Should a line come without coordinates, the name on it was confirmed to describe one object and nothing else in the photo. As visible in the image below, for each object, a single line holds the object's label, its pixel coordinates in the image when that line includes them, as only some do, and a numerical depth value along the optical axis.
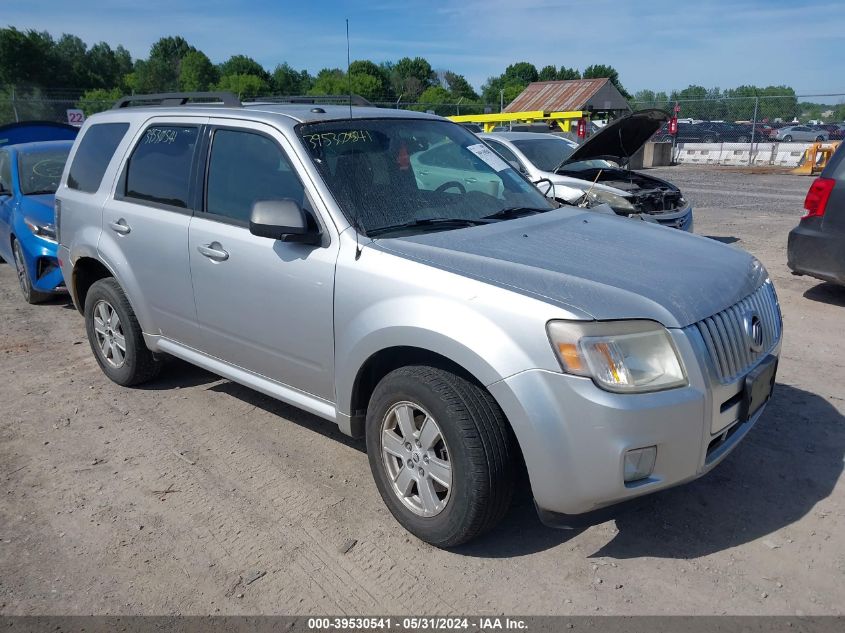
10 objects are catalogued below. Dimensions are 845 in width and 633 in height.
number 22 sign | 20.95
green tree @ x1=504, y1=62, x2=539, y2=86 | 109.50
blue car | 7.10
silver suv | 2.58
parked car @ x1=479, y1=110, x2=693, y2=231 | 8.09
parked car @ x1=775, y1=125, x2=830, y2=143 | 33.16
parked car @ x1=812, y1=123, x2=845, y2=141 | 32.84
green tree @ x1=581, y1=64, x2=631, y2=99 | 103.53
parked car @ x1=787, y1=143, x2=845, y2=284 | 6.13
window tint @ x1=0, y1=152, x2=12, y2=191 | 7.84
